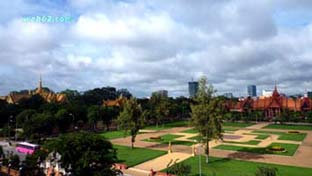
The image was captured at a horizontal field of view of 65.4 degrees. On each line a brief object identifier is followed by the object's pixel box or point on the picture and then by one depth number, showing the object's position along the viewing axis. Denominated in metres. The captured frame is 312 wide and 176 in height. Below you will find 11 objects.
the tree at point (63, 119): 50.58
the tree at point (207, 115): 28.65
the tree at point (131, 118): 35.89
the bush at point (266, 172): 18.56
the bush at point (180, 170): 21.47
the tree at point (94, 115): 55.82
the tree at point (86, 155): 17.55
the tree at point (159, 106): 60.10
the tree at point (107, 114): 58.44
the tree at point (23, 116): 51.35
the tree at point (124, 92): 132.43
